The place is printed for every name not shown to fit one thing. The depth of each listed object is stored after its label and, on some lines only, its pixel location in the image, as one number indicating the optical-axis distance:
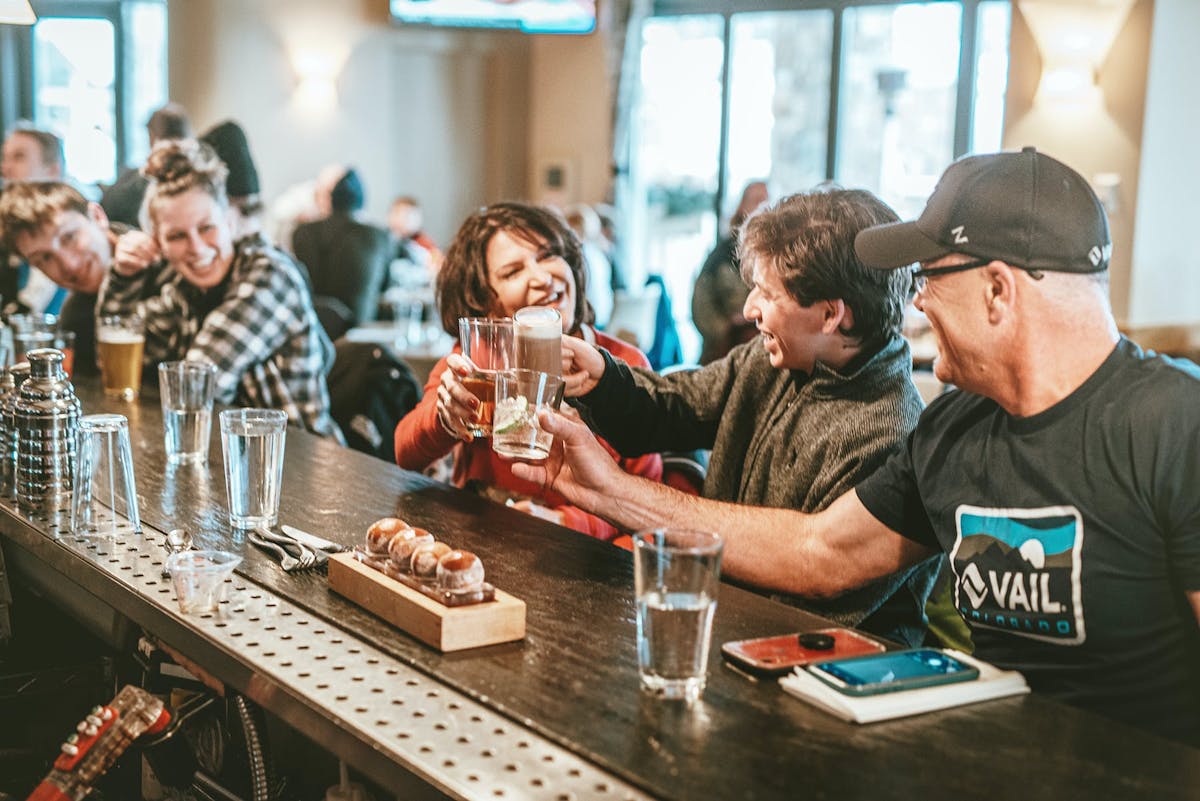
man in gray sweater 1.91
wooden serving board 1.35
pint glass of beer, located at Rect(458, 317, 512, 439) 1.95
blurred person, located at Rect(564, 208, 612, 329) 5.54
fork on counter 1.65
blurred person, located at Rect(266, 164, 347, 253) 8.49
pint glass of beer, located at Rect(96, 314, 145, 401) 3.03
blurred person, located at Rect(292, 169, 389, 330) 7.20
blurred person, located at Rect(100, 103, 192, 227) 4.14
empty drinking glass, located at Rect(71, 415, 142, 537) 1.85
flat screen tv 9.98
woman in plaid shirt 3.04
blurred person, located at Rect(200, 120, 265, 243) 3.33
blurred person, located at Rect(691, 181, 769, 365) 6.10
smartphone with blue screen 1.21
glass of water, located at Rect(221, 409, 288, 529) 1.80
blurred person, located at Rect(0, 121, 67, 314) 4.76
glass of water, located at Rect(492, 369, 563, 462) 1.68
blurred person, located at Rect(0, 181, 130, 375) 3.45
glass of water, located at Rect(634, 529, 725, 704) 1.21
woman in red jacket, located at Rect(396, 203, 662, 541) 2.40
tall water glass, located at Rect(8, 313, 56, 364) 3.12
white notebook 1.19
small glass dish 1.47
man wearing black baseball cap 1.48
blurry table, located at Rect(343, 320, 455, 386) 5.89
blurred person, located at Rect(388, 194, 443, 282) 8.40
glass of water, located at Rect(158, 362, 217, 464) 2.23
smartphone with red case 1.29
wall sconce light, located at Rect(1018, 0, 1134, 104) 6.53
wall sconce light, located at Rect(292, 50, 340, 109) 9.82
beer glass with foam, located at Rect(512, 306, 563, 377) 1.89
